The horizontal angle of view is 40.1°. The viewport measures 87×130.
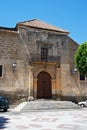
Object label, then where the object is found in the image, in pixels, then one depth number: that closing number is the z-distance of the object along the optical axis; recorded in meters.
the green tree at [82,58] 11.25
